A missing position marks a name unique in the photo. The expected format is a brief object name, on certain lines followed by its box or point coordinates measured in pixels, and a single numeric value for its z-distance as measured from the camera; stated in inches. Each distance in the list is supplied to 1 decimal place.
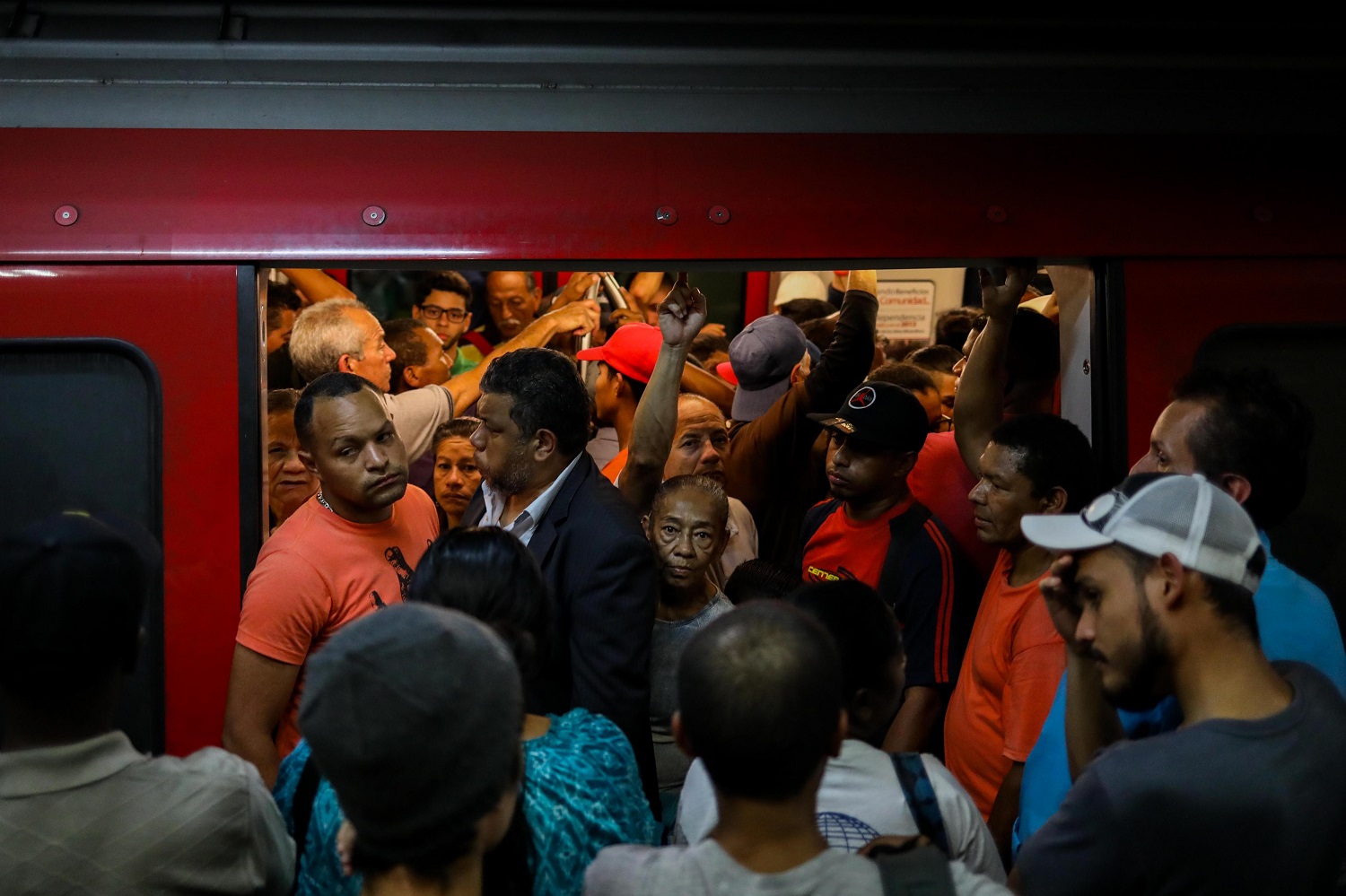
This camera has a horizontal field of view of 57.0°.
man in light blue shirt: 87.1
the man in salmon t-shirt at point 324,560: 106.6
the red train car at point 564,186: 117.8
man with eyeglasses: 232.2
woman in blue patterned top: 73.7
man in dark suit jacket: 106.5
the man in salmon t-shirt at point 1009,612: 106.2
